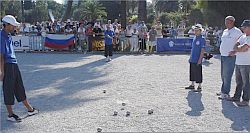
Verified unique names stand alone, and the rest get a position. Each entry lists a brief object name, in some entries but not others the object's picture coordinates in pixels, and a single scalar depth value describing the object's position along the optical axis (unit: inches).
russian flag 871.9
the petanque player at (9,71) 259.8
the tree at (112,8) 1849.2
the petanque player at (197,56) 371.0
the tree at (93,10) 1879.9
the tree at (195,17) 1610.2
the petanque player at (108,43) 631.2
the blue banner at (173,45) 834.8
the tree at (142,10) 1047.0
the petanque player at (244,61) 305.7
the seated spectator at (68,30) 896.7
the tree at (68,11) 1404.8
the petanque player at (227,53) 325.7
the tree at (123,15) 1098.7
